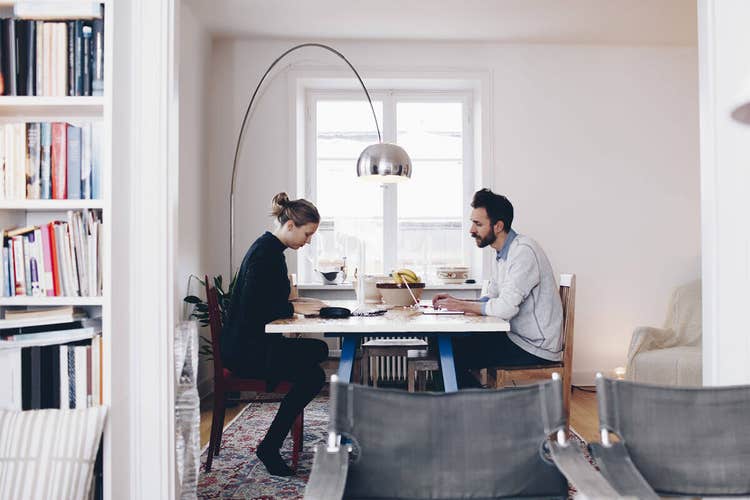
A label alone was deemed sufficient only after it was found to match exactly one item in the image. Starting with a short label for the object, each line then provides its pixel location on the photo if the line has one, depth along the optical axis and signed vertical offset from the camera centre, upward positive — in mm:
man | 2789 -230
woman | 2752 -401
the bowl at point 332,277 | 4730 -161
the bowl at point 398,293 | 3043 -185
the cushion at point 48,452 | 1631 -527
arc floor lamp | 3574 +543
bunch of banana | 3117 -108
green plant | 4188 -341
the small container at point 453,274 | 4867 -146
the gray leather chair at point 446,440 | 1149 -349
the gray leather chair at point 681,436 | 1188 -353
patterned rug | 2607 -1011
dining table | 2365 -276
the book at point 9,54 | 1797 +597
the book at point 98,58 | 1804 +588
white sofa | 3662 -601
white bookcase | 1731 +159
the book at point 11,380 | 1779 -354
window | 5062 +574
